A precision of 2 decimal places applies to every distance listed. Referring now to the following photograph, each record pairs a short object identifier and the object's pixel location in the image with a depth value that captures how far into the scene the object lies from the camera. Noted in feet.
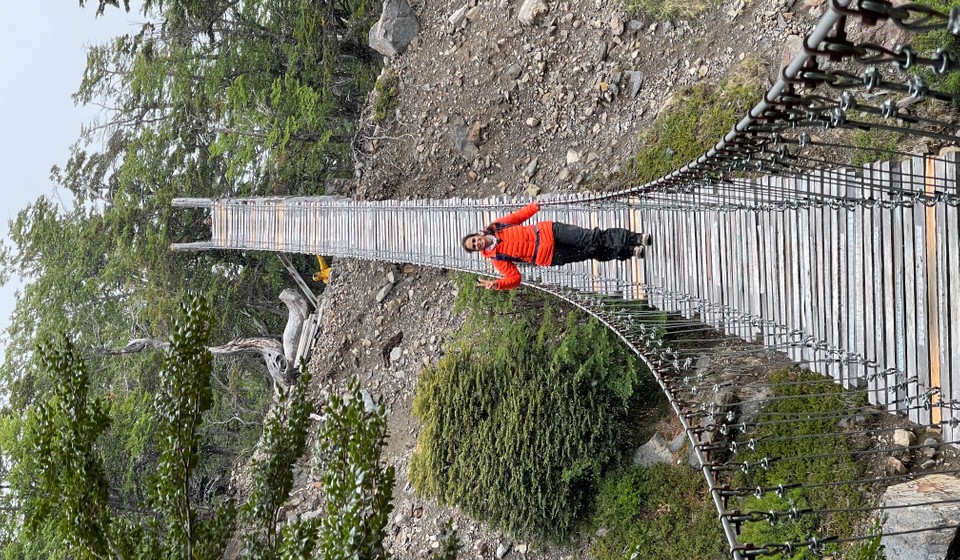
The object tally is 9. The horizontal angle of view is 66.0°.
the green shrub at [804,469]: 22.06
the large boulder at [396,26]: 47.09
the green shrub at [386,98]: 47.70
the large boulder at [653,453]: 28.60
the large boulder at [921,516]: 18.15
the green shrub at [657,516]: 26.63
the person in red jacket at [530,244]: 25.16
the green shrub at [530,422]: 29.09
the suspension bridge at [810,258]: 11.08
